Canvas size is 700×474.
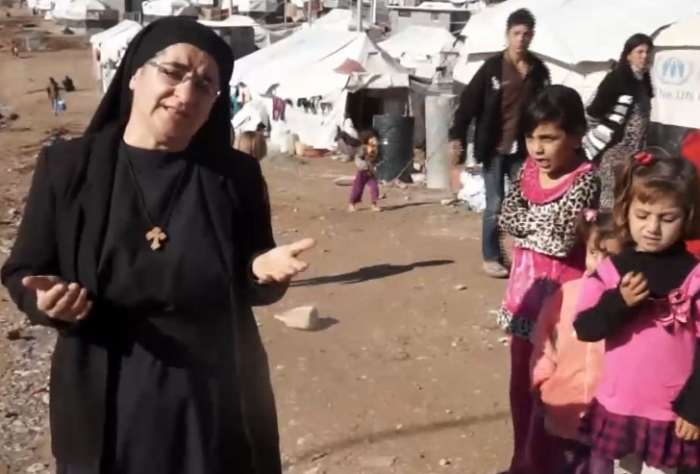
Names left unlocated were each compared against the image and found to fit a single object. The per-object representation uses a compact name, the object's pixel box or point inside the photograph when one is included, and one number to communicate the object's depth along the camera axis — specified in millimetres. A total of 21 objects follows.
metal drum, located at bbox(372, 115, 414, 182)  15055
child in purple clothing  12180
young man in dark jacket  6820
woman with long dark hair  6859
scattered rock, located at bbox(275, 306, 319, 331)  6867
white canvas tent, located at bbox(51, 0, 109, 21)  68750
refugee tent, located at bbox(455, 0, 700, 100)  12095
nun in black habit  2418
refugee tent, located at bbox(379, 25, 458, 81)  20588
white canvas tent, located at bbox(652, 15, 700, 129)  11148
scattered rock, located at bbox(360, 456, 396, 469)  4680
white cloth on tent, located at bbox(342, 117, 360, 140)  17906
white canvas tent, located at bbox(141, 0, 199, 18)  46906
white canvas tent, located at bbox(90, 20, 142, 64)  34969
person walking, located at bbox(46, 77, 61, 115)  32188
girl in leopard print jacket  3764
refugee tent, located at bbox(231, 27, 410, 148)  18484
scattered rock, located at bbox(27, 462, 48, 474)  4824
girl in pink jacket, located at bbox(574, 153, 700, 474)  2939
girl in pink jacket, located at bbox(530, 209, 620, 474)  3596
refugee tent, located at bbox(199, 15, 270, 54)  33344
